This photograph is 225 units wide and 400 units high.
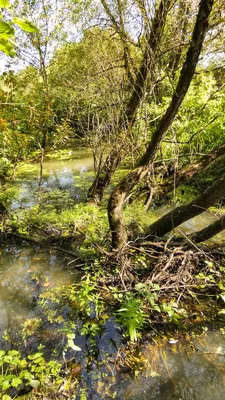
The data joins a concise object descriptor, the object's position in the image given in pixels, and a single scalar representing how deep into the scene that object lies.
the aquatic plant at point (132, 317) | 2.57
